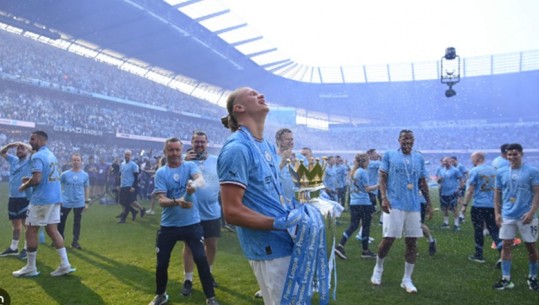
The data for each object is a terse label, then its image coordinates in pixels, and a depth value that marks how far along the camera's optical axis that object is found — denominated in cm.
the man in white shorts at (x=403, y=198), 530
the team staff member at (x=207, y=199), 544
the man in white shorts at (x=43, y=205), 581
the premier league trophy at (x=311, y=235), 210
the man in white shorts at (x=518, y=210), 522
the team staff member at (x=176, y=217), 455
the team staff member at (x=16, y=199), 699
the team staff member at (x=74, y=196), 801
